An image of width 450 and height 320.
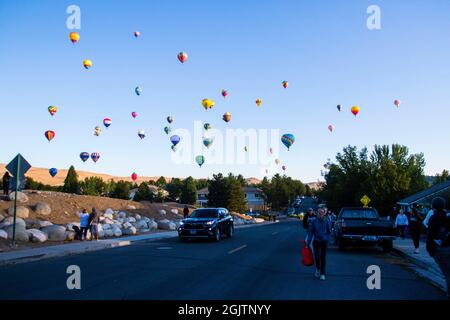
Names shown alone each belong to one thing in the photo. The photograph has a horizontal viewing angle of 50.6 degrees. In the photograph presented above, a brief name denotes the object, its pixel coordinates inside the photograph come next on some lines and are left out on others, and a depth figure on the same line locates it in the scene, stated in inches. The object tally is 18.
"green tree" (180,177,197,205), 4195.4
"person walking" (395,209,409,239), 976.3
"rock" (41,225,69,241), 892.6
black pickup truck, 726.5
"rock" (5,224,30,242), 831.7
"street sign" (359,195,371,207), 1455.5
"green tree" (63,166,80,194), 3612.0
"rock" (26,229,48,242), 837.8
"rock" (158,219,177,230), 1487.5
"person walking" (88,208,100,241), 908.5
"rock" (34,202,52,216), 1247.7
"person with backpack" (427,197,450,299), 313.9
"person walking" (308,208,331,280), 453.4
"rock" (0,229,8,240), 817.5
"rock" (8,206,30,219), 1160.1
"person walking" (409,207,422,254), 692.0
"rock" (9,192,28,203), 1267.2
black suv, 930.7
